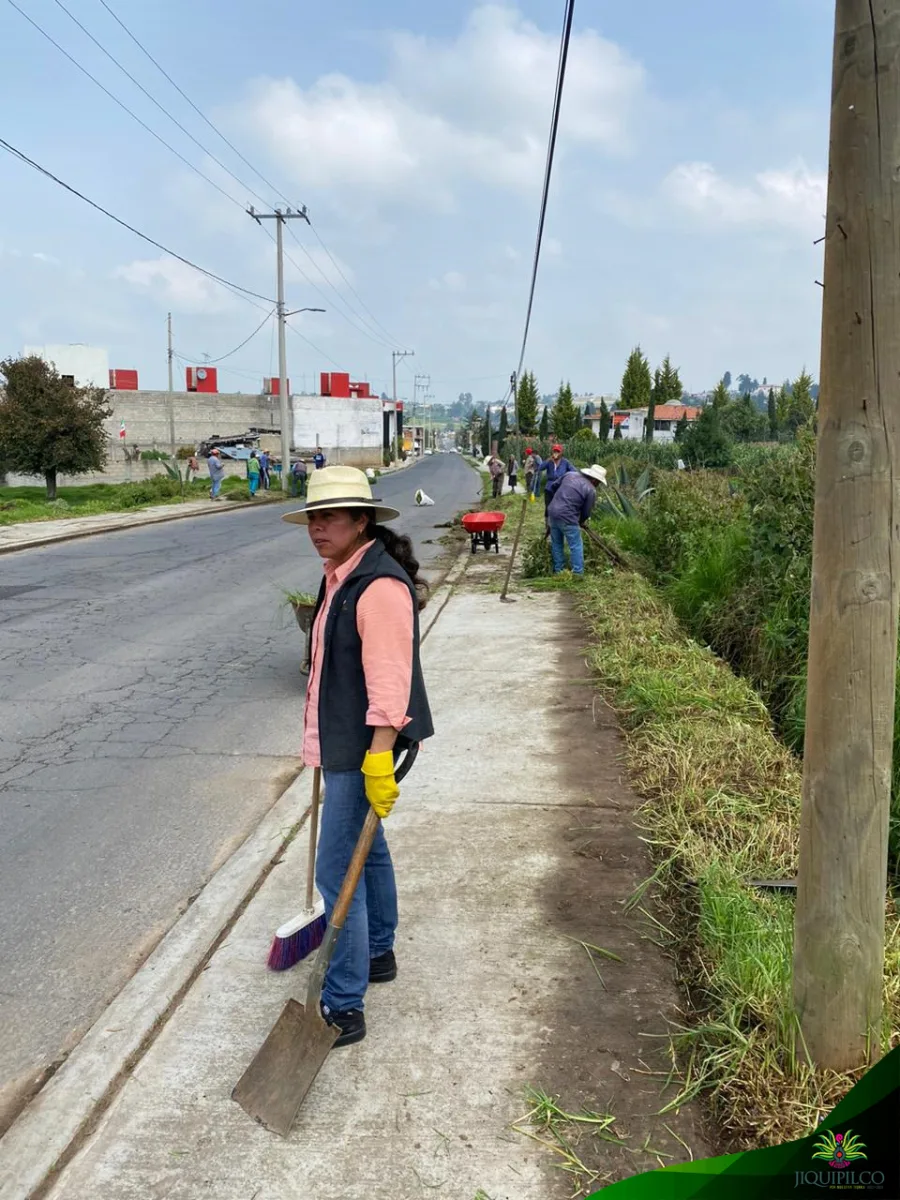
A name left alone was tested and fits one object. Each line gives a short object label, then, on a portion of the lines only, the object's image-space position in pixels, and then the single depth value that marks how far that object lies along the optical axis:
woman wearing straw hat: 2.81
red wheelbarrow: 15.24
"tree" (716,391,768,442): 72.04
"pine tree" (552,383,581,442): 91.44
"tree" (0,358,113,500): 29.58
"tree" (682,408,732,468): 39.50
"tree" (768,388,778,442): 75.44
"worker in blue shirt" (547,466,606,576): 11.69
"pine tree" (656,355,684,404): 93.62
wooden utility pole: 2.16
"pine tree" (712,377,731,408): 80.52
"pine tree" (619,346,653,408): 97.75
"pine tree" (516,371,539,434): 106.00
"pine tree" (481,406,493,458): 106.75
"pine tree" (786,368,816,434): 74.31
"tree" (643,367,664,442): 71.97
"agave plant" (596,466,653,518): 15.02
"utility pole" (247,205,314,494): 33.72
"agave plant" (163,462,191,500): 32.00
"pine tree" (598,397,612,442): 80.19
